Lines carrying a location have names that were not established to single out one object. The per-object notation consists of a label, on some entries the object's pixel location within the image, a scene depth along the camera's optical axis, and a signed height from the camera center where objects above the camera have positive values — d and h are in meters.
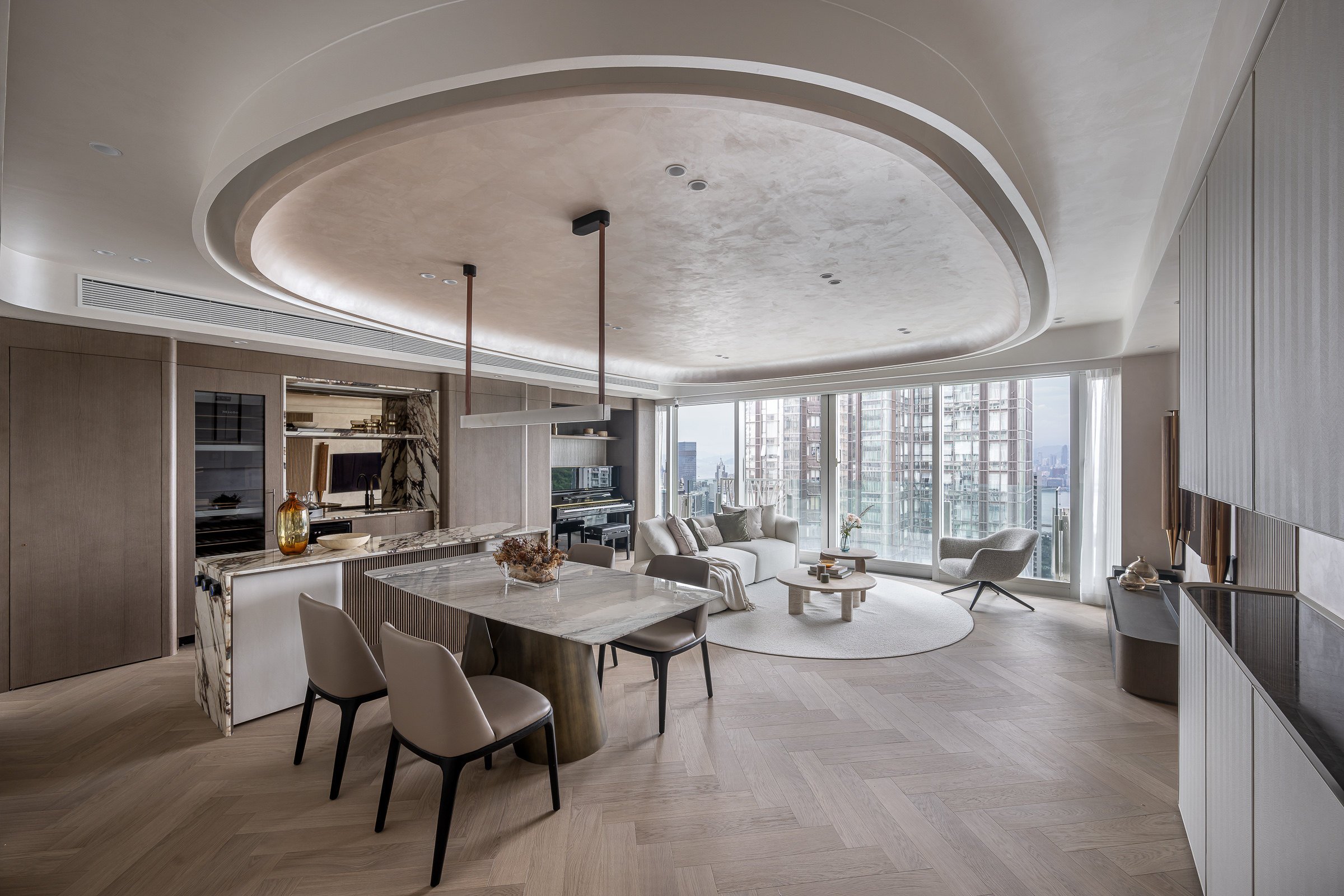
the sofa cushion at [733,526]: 6.87 -0.88
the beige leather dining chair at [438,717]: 2.03 -0.96
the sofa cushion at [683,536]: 6.12 -0.91
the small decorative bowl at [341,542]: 3.60 -0.57
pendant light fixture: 2.77 +0.21
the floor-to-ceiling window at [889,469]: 6.95 -0.22
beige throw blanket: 5.40 -1.23
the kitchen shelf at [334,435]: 5.08 +0.13
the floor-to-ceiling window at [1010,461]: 6.00 -0.11
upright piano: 7.73 -0.69
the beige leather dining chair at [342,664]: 2.49 -0.92
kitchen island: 3.08 -0.93
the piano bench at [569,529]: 7.61 -1.03
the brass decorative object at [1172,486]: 4.32 -0.27
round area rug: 4.43 -1.47
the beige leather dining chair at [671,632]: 3.13 -1.03
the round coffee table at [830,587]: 4.93 -1.15
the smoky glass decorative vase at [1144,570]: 4.66 -0.95
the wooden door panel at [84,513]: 3.75 -0.43
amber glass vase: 3.33 -0.43
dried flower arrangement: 3.12 -0.59
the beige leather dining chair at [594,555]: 4.15 -0.75
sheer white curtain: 5.43 -0.32
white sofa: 6.06 -1.09
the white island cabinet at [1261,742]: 1.11 -0.68
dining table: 2.57 -0.72
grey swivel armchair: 5.42 -1.03
